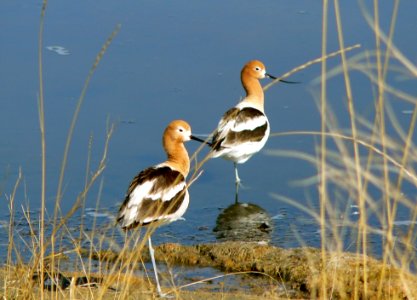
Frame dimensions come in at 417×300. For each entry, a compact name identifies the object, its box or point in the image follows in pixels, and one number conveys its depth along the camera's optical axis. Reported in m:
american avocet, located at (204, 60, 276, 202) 16.44
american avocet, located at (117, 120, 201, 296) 11.22
